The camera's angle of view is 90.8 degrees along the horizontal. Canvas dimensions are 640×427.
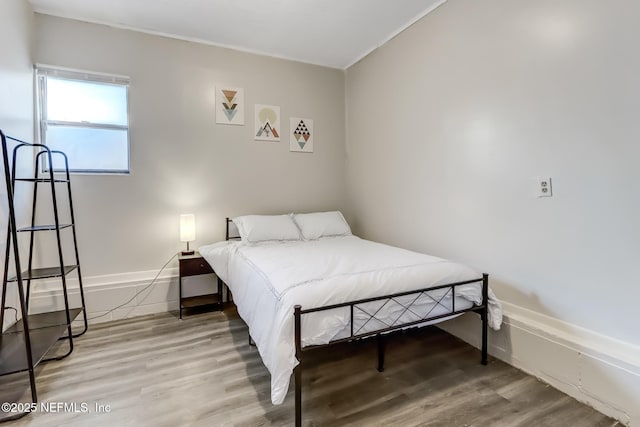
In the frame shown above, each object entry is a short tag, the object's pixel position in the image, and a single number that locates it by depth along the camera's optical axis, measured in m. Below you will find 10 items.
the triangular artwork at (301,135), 3.70
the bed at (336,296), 1.54
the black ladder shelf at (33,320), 1.69
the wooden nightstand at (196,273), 2.92
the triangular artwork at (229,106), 3.32
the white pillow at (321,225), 3.31
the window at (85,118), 2.76
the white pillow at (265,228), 3.04
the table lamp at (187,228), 3.04
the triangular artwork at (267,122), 3.51
